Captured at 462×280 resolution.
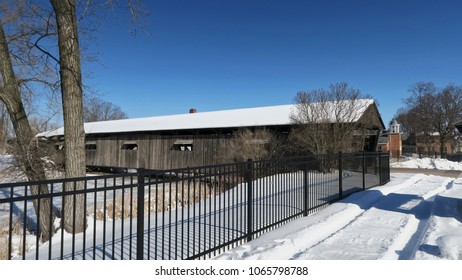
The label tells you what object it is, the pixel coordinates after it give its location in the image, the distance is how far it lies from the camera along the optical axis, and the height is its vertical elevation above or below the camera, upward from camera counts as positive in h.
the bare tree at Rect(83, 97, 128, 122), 81.47 +7.57
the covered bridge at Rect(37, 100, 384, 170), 20.39 +0.62
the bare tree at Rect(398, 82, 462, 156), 48.06 +4.77
